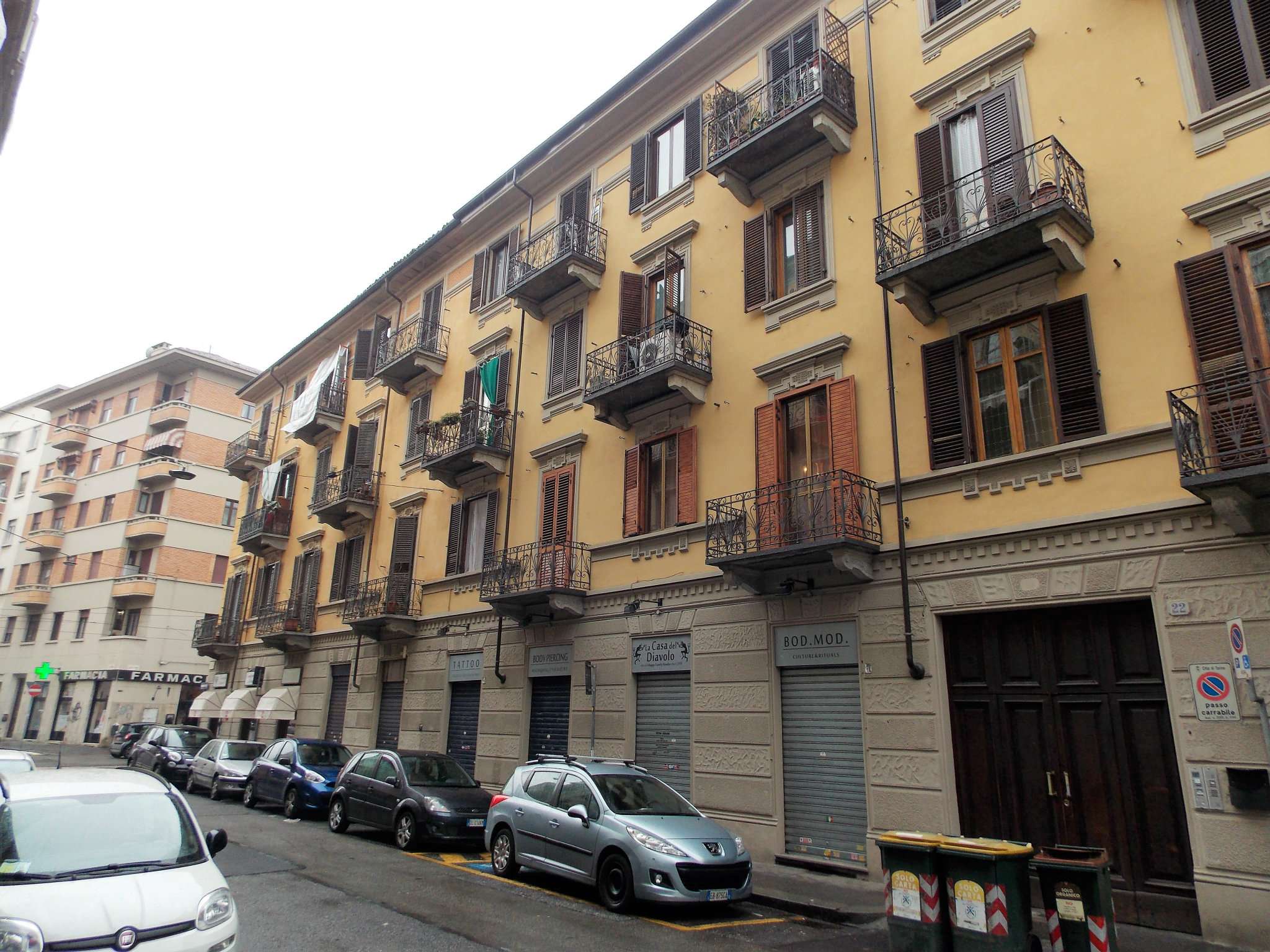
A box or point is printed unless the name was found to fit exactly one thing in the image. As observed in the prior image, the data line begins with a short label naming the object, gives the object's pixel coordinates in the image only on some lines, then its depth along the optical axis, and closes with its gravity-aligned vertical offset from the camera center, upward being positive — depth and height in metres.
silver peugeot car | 9.22 -1.27
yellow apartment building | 9.28 +4.19
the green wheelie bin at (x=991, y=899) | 7.06 -1.34
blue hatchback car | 16.66 -1.15
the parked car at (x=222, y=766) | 19.56 -1.19
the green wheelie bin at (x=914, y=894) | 7.43 -1.39
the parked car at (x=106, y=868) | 5.25 -1.07
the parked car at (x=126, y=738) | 30.91 -0.91
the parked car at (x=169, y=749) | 22.77 -0.97
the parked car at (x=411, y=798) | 13.09 -1.24
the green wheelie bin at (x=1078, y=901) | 6.91 -1.31
